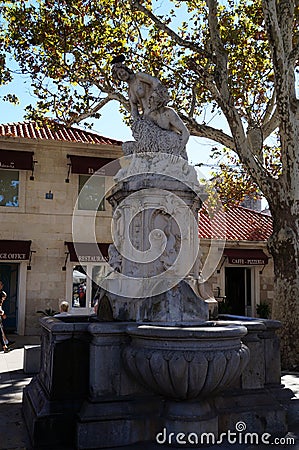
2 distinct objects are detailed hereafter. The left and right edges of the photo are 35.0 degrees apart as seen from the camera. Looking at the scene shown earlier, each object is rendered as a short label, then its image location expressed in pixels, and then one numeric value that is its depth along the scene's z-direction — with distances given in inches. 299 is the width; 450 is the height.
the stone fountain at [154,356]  165.3
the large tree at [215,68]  359.3
